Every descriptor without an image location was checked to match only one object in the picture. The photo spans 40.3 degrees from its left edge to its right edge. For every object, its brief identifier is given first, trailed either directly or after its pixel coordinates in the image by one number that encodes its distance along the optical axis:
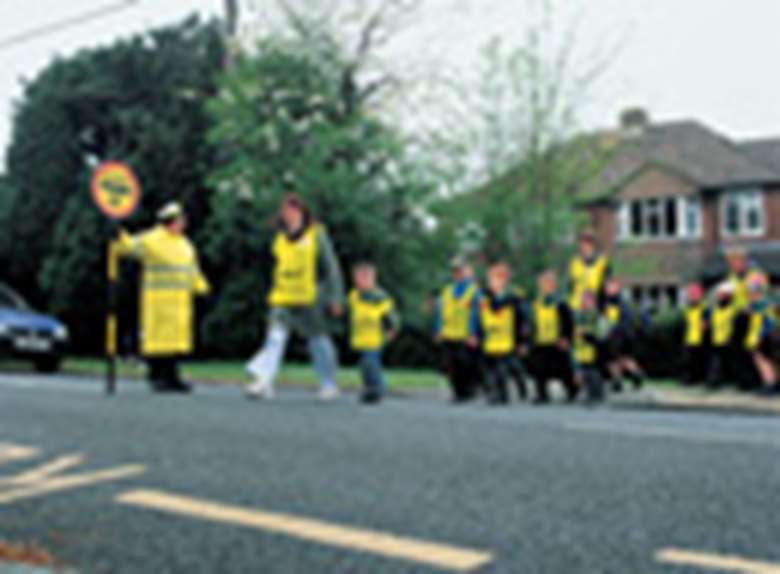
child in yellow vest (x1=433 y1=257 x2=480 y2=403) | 11.91
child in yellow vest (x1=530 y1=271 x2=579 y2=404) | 12.40
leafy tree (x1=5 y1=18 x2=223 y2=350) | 29.28
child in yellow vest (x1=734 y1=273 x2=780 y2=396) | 13.16
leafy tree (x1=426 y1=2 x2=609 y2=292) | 24.00
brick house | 37.12
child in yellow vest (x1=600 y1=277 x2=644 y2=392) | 12.77
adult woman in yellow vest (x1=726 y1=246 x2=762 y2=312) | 13.21
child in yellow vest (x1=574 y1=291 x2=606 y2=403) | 12.21
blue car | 17.02
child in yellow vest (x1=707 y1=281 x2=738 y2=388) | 14.74
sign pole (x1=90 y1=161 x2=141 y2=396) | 10.64
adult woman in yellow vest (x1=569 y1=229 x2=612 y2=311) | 11.82
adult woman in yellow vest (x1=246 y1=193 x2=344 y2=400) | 10.16
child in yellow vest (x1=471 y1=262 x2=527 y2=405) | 11.70
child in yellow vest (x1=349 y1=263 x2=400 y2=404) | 10.72
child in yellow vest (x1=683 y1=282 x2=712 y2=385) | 17.27
